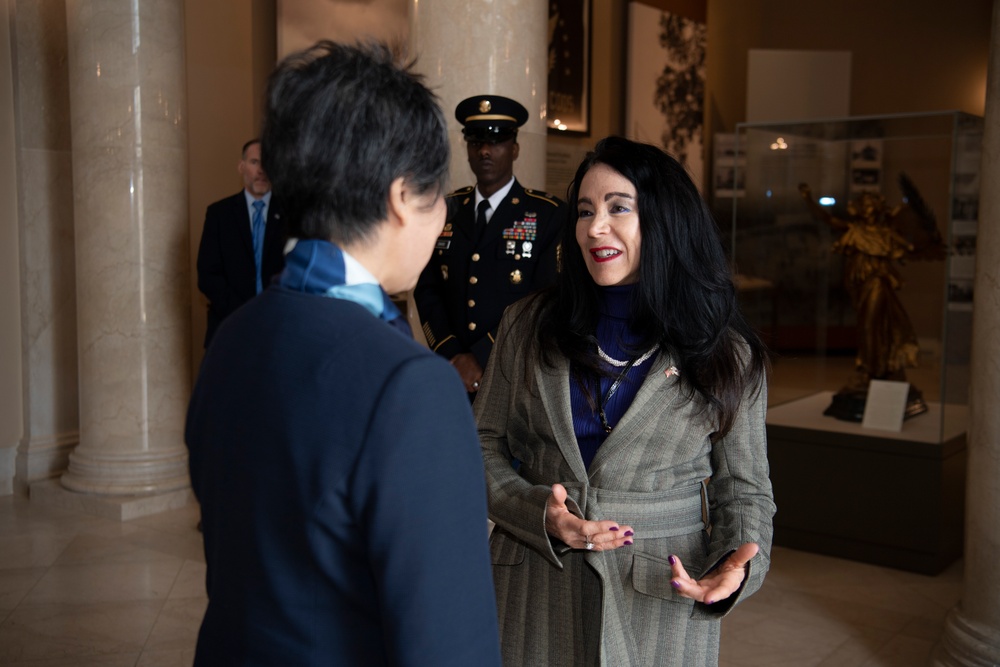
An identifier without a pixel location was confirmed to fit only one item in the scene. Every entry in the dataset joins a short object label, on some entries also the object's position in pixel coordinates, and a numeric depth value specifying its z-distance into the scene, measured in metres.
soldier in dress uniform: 3.75
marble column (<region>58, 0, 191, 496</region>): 5.49
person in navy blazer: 1.01
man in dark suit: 5.13
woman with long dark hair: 1.86
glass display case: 4.83
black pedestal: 4.71
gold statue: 5.29
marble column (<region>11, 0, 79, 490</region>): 5.95
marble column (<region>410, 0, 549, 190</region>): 4.06
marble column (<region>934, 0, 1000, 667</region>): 3.12
